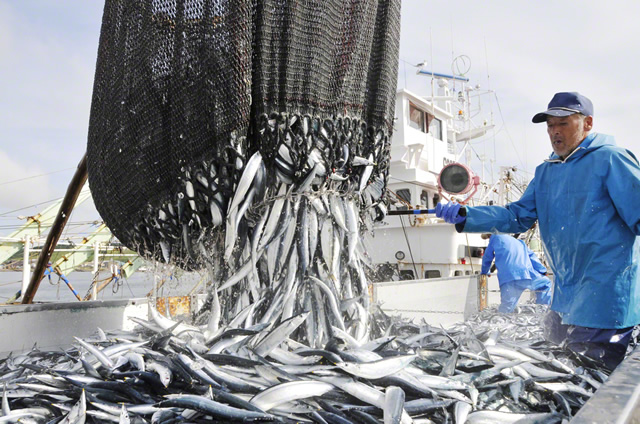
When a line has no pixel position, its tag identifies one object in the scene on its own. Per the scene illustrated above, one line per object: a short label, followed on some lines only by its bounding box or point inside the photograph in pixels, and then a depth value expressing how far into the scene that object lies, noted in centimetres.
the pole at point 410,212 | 421
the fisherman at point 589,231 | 283
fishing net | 257
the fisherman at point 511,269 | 660
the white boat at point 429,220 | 760
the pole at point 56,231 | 414
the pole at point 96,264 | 1155
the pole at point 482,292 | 776
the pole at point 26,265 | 929
